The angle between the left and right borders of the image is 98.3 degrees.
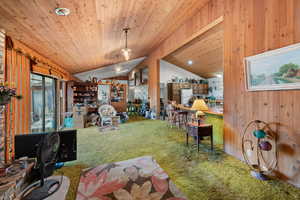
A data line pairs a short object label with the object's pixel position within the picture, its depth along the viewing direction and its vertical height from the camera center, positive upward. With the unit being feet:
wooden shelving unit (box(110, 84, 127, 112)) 22.03 +0.53
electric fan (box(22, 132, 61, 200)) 5.07 -2.82
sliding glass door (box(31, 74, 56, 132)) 10.94 -0.24
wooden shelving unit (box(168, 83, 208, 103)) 27.04 +2.18
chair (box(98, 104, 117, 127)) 17.39 -1.97
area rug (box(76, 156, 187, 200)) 5.48 -4.04
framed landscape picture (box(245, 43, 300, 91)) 5.71 +1.48
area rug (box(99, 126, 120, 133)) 15.61 -3.61
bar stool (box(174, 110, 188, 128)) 15.02 -2.22
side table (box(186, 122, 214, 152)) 9.49 -2.30
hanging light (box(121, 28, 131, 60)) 11.75 +5.01
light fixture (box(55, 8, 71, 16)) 6.36 +4.46
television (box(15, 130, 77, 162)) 6.36 -2.20
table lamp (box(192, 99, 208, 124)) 9.14 -0.54
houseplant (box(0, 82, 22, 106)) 5.11 +0.25
